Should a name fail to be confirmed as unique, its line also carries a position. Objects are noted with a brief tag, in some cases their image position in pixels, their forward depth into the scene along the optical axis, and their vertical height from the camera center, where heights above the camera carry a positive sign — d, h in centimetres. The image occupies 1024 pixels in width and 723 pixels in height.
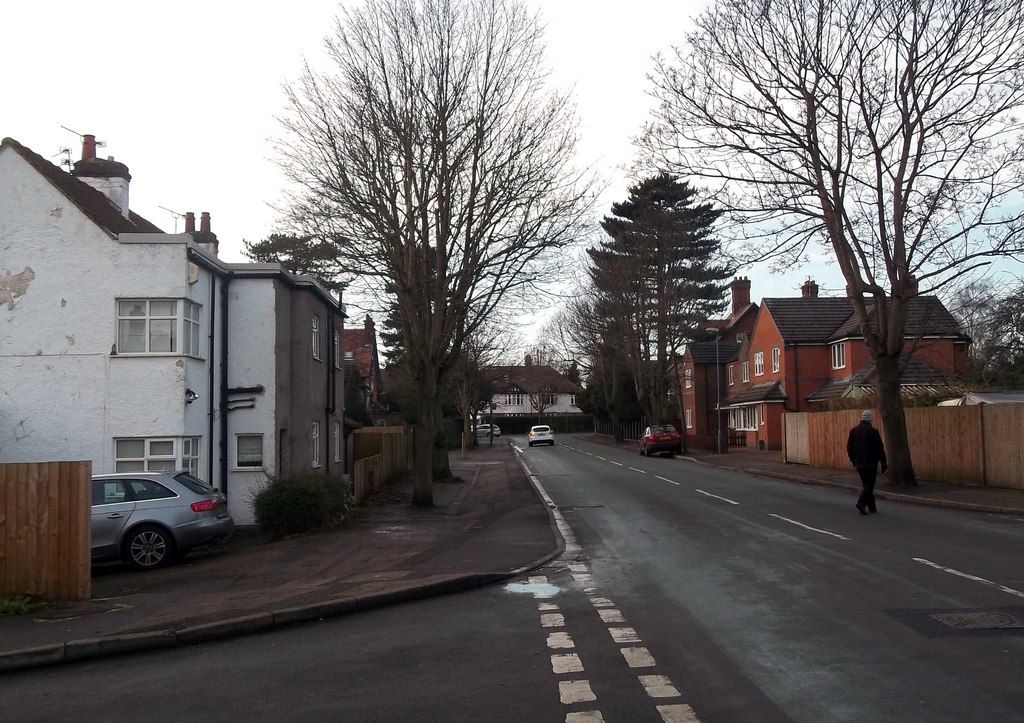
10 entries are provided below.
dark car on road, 4756 -113
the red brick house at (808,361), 4212 +278
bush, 1753 -155
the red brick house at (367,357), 6071 +470
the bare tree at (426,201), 2116 +528
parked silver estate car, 1473 -148
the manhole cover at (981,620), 784 -179
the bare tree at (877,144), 2025 +640
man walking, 1675 -71
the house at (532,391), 10175 +372
